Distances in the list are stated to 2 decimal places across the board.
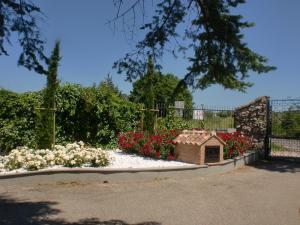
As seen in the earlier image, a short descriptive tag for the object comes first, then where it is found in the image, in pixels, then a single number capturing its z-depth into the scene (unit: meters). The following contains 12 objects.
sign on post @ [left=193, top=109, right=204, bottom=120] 12.53
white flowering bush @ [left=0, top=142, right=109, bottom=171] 7.28
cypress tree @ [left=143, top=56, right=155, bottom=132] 11.37
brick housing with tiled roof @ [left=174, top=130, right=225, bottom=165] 8.41
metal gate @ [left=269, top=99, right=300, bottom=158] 10.83
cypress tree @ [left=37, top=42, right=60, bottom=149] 9.26
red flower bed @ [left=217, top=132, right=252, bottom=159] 9.48
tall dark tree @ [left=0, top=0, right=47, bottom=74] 3.94
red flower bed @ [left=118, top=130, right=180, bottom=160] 9.05
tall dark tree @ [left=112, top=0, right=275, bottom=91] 4.23
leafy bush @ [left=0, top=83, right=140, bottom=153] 9.79
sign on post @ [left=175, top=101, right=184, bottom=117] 12.94
